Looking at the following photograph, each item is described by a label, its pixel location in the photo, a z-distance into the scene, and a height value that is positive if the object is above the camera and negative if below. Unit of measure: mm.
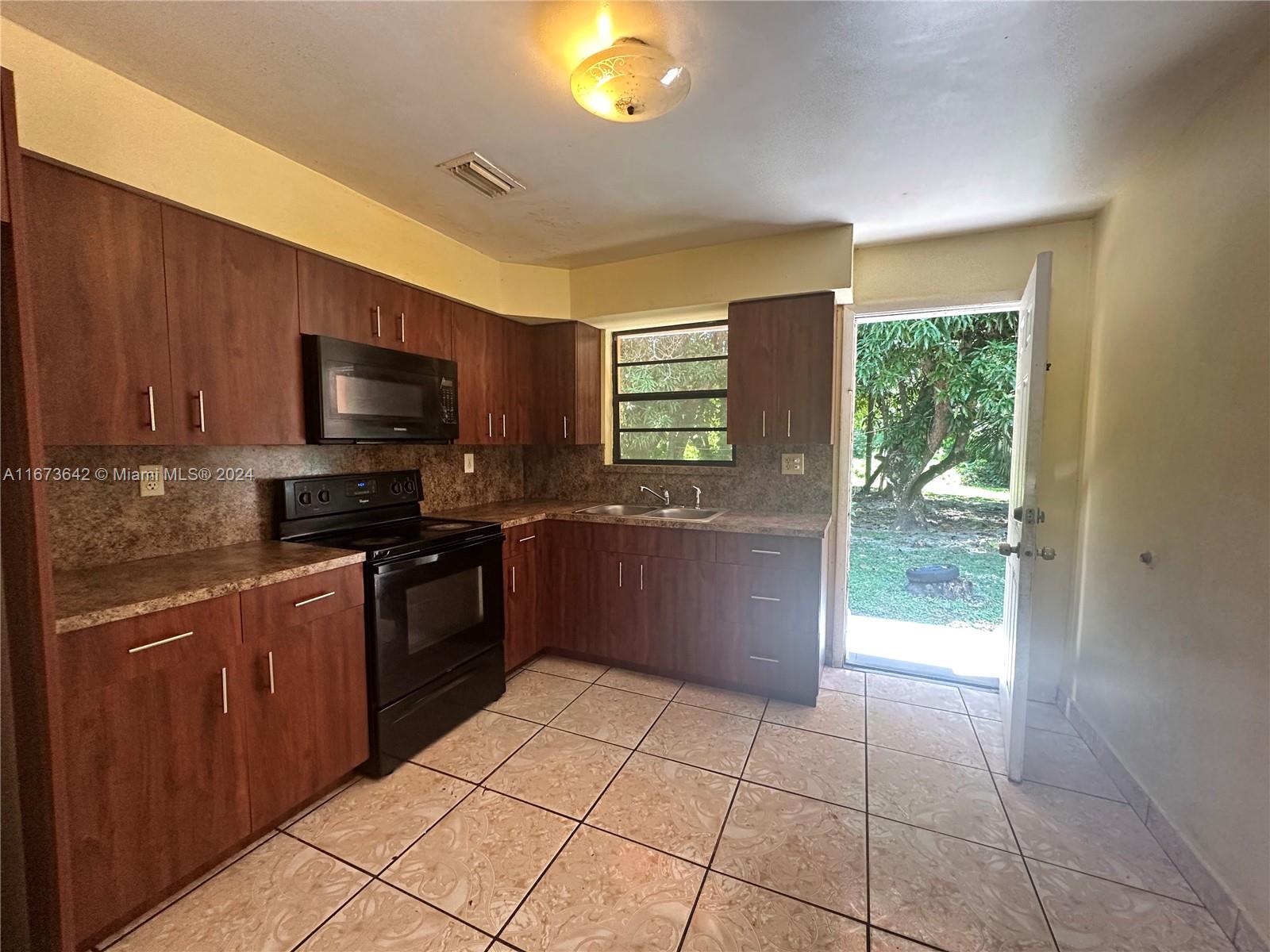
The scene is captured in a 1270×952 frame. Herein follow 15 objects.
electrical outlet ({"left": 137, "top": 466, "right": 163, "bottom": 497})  1776 -121
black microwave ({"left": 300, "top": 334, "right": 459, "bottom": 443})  2010 +242
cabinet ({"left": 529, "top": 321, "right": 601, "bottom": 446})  3227 +430
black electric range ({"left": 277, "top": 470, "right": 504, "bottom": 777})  1955 -674
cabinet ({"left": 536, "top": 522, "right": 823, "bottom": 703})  2463 -882
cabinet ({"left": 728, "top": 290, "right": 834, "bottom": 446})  2627 +429
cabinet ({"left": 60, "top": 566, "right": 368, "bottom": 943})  1244 -872
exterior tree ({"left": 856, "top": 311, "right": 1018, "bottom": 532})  4805 +548
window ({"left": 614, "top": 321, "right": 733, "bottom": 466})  3201 +348
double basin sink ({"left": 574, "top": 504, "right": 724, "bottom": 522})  2967 -412
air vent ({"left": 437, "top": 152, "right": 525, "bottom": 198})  1894 +1107
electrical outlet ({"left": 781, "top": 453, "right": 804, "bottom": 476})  2924 -105
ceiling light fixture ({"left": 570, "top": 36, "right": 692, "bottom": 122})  1279 +989
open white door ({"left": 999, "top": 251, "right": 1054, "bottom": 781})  1815 -290
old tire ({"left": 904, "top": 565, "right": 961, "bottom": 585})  4469 -1167
